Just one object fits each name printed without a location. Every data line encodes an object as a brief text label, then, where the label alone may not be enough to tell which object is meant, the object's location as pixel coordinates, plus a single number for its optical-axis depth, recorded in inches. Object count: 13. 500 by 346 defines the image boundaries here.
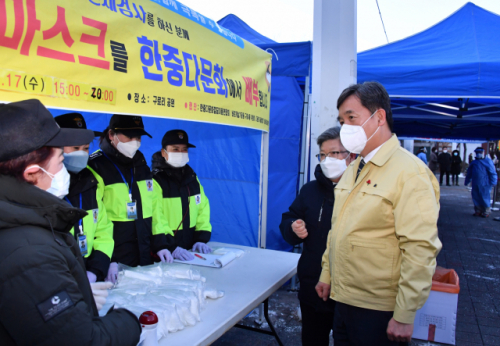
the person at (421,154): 655.8
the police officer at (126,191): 90.9
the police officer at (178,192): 108.4
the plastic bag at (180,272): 77.9
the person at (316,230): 80.3
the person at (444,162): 650.8
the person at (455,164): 661.3
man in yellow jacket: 52.9
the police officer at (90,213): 76.9
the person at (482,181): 351.9
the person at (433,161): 679.4
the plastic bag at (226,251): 104.5
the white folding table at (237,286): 61.1
